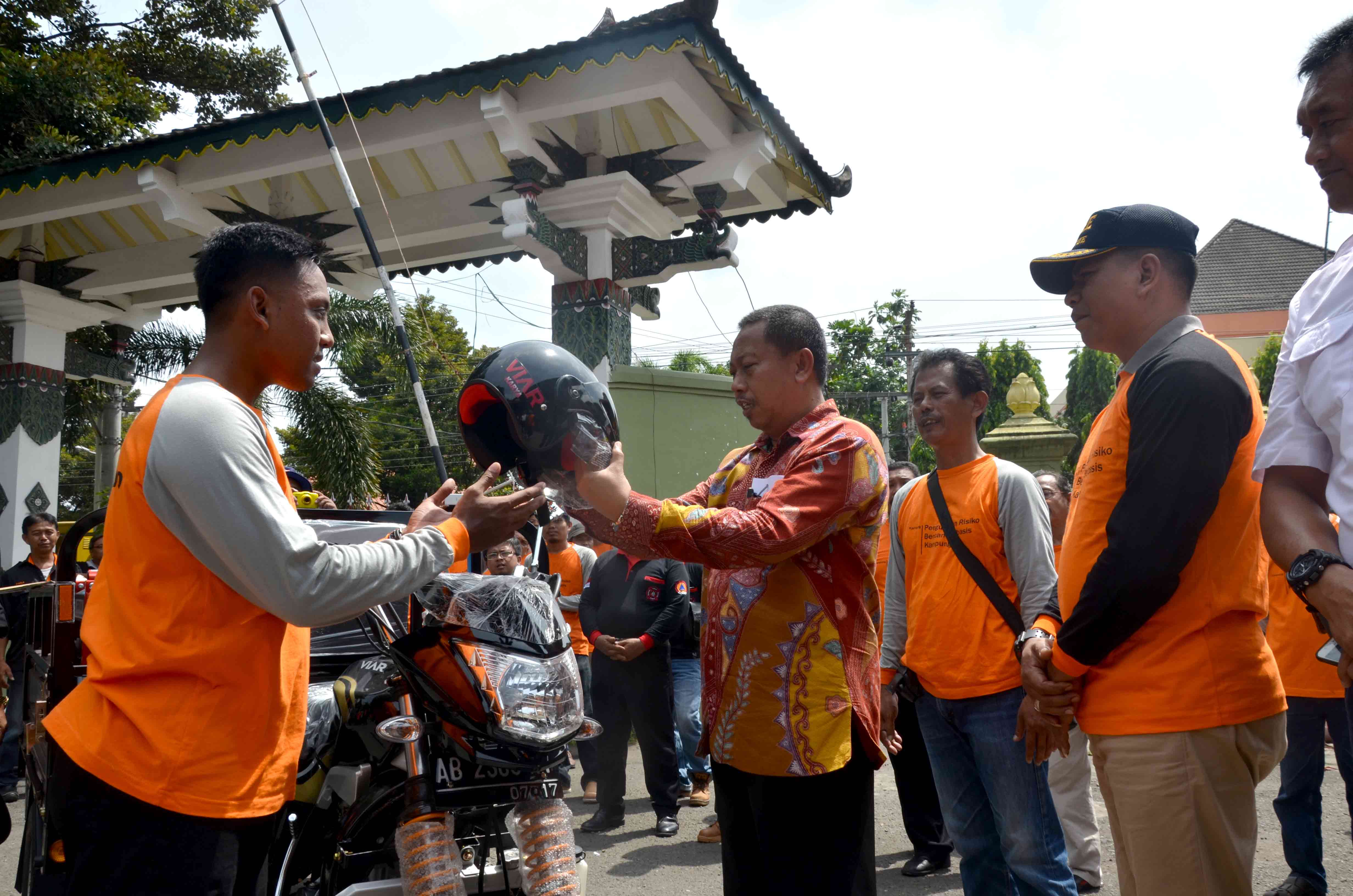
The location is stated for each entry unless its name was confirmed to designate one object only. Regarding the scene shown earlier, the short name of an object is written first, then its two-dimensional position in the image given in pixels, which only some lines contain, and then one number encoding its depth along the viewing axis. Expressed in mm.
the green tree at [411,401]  28016
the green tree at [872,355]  38688
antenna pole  3393
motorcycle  2178
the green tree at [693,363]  48875
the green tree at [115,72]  11914
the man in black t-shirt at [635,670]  5707
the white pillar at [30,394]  9188
